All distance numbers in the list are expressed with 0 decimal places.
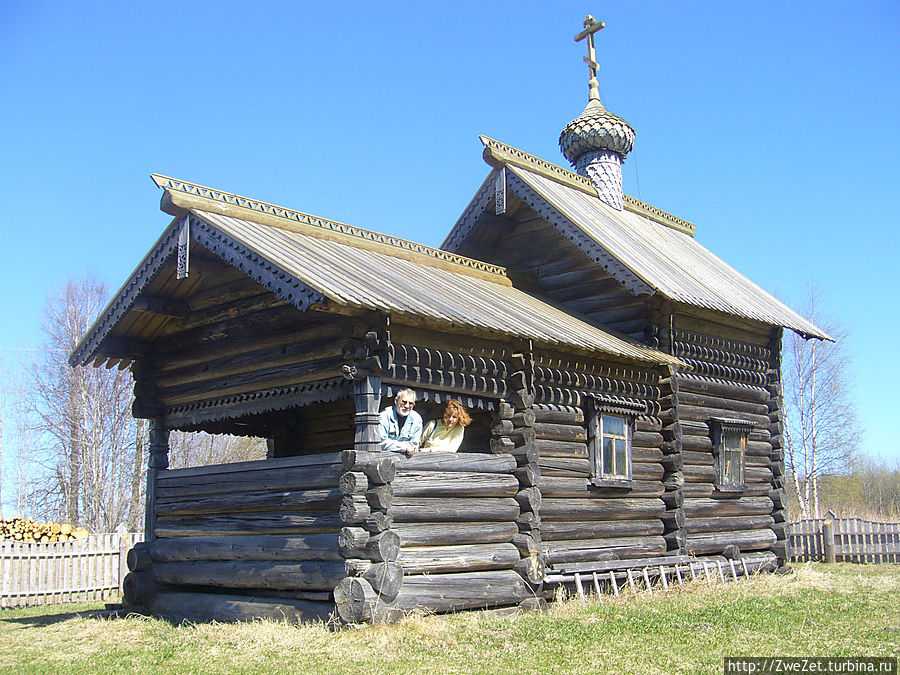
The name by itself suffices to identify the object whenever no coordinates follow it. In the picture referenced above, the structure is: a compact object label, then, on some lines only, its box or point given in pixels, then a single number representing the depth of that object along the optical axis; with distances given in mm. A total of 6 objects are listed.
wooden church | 11391
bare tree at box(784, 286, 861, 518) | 36250
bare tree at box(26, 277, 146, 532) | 32406
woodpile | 21241
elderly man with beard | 11461
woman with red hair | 12445
